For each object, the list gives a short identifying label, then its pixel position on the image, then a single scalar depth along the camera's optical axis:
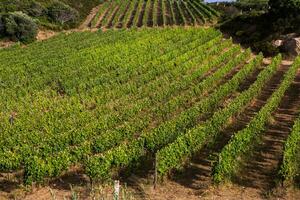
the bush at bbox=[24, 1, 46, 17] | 75.94
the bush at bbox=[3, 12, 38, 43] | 63.06
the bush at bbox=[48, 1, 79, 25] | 76.62
